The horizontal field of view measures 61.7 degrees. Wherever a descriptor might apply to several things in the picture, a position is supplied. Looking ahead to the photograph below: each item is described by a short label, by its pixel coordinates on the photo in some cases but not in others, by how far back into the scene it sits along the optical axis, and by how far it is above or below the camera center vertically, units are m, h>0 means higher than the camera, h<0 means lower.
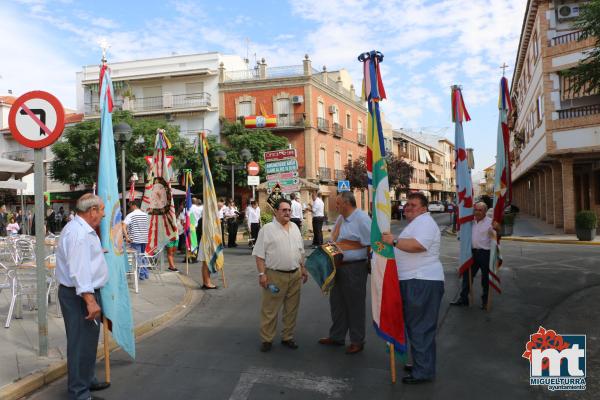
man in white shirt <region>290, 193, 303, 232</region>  15.95 -0.16
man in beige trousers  5.75 -0.73
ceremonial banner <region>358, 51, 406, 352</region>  4.86 -0.21
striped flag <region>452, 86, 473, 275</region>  8.03 +0.29
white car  55.36 -0.50
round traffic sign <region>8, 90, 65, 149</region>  5.38 +1.05
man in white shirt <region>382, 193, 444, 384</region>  4.68 -0.80
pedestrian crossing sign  25.14 +1.07
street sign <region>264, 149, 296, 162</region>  14.73 +1.57
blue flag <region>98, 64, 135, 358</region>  4.85 -0.33
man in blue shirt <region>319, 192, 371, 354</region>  5.65 -0.68
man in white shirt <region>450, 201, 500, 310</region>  7.73 -0.69
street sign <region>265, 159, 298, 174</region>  14.81 +1.22
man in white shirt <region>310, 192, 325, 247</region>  16.22 -0.38
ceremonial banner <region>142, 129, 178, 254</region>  11.24 +0.26
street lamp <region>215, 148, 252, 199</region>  19.44 +2.20
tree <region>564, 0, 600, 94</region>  8.98 +2.79
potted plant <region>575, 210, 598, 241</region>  17.91 -0.98
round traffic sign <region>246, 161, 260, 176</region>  19.06 +1.54
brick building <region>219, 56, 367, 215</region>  37.22 +7.71
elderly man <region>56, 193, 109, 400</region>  4.14 -0.61
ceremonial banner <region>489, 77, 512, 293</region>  8.17 +0.65
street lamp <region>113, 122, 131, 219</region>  11.73 +1.87
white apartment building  38.19 +9.40
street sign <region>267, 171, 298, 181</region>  14.84 +0.95
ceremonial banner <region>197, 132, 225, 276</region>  9.91 -0.42
